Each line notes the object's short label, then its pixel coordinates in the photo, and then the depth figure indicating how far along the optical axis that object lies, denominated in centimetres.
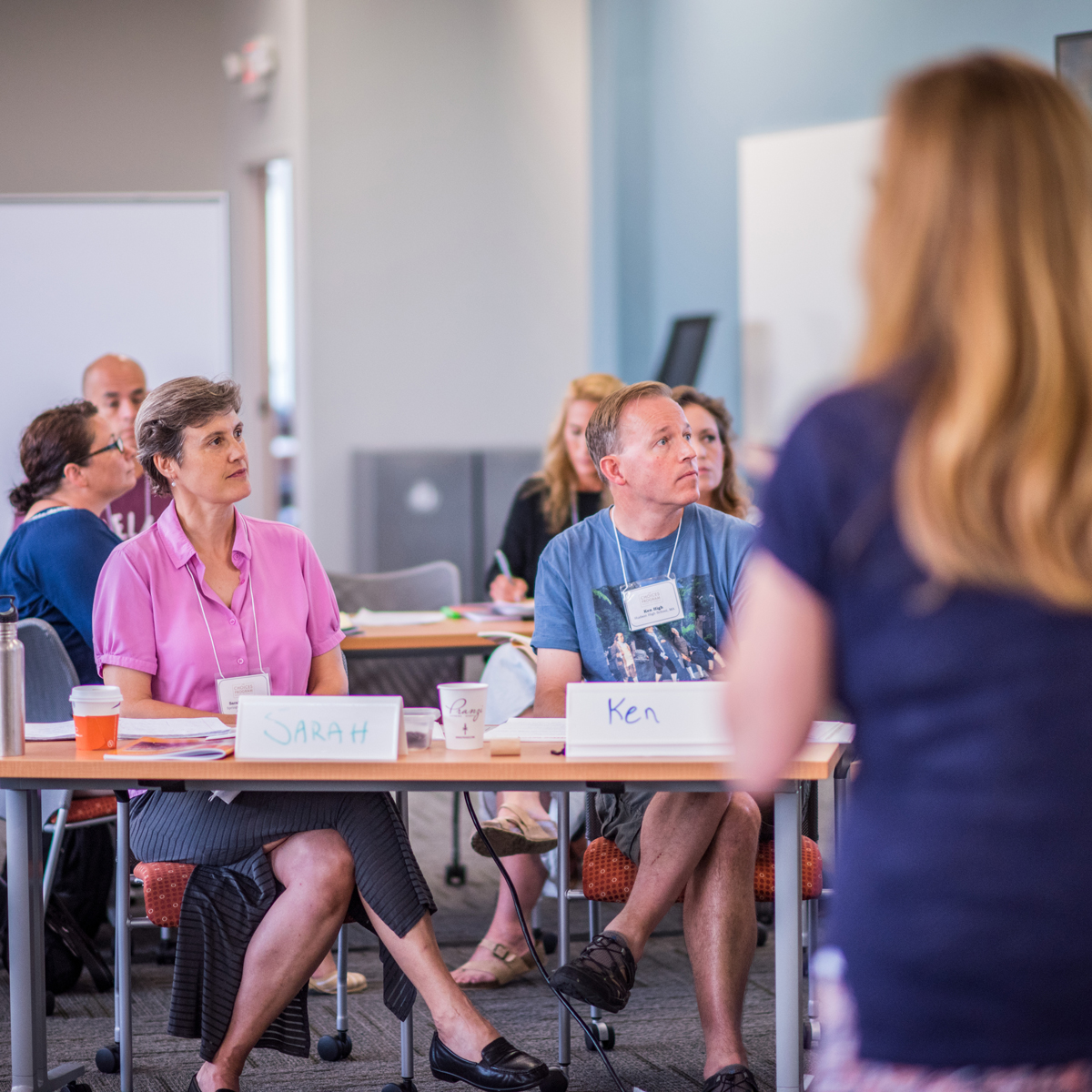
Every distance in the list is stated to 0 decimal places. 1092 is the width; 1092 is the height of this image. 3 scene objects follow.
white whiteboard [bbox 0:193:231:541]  1112
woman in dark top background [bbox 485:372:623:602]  836
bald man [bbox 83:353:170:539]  869
